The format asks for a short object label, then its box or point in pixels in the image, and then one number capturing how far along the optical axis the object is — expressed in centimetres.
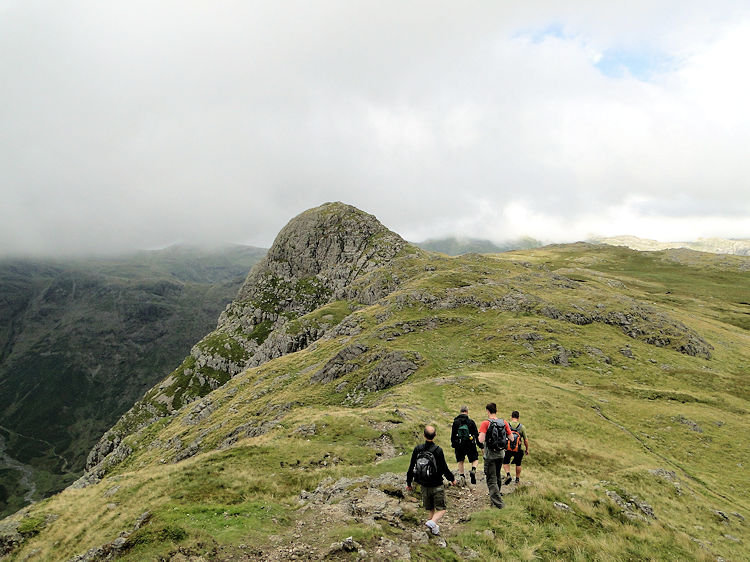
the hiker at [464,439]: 1786
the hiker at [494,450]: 1650
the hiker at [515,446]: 1781
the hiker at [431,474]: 1381
